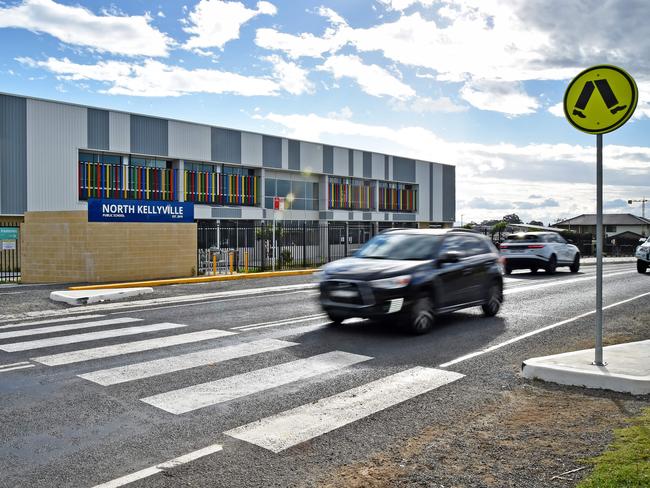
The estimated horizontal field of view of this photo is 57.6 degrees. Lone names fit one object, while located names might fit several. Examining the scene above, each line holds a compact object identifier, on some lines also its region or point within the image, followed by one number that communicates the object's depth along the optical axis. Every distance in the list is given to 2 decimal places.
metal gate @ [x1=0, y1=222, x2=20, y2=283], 23.70
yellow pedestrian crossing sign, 6.11
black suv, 8.94
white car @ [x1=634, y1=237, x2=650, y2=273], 23.01
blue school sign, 19.14
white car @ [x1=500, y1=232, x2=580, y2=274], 21.92
